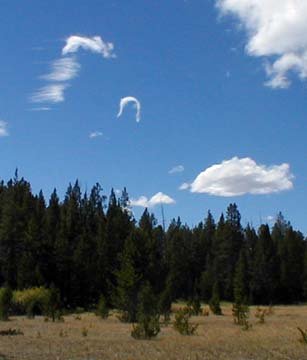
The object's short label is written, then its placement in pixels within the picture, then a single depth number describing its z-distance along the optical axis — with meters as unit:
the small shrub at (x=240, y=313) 35.84
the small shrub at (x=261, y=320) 39.22
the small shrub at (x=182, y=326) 28.58
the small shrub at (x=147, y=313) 25.88
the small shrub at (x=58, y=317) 41.00
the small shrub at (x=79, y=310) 60.38
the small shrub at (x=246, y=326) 32.79
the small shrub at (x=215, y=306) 54.47
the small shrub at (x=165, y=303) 41.88
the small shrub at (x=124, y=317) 41.00
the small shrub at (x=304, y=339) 23.75
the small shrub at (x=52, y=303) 42.53
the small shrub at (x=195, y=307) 52.03
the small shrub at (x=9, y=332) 27.18
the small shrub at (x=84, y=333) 27.21
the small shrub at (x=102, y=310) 45.88
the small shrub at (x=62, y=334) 26.81
